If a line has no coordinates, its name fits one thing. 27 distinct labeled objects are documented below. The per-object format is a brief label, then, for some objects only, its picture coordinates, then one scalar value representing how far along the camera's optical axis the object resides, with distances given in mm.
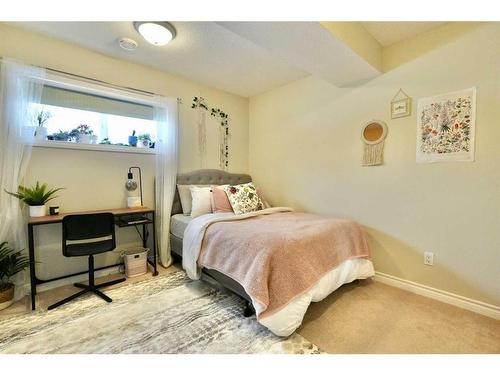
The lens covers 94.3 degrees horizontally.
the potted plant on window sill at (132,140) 2832
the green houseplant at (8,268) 1944
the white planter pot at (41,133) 2217
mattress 2693
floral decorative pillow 2765
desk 1939
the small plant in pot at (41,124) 2215
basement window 2322
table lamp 2740
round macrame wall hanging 2428
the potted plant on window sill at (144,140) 2916
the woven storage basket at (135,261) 2564
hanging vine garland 3369
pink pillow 2805
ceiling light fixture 1928
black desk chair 1999
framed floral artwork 1928
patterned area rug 1507
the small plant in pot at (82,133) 2469
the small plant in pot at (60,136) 2351
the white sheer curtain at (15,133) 2004
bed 1557
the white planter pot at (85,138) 2484
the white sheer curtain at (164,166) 2852
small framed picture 2238
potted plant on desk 2076
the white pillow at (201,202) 2818
